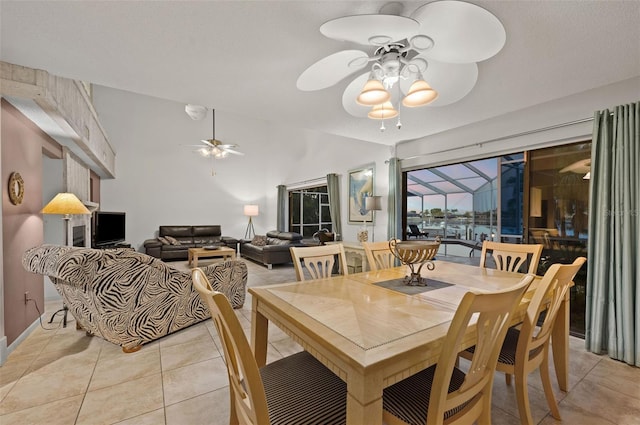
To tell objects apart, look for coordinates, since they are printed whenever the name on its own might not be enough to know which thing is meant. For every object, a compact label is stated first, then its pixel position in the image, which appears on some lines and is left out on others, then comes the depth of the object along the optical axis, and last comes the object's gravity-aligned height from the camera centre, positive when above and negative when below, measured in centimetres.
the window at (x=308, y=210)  830 +5
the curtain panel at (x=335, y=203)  604 +19
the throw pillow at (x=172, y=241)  688 -72
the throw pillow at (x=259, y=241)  687 -71
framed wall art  521 +40
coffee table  568 -86
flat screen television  475 -31
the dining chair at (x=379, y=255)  240 -37
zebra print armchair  205 -69
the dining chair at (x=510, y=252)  223 -34
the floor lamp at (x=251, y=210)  811 +5
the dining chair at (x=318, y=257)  205 -35
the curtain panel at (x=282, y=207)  812 +14
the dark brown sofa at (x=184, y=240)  659 -75
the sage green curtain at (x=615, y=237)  224 -20
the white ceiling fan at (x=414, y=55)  114 +76
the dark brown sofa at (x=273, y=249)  601 -83
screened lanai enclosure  362 +16
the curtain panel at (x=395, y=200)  443 +19
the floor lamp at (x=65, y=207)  284 +4
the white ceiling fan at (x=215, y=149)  585 +136
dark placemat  162 -45
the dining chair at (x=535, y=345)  133 -70
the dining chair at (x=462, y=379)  89 -65
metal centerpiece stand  168 -25
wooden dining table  88 -45
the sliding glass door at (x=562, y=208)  276 +5
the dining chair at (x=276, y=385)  86 -73
